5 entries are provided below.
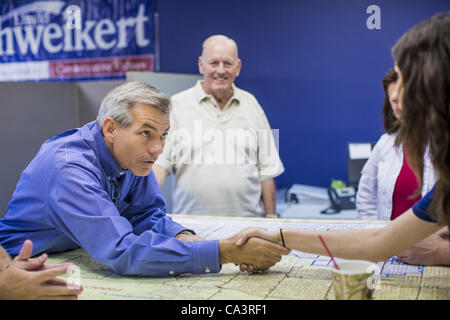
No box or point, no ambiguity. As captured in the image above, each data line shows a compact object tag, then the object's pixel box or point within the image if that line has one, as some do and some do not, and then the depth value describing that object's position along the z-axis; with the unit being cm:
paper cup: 116
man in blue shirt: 150
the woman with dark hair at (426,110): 112
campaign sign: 539
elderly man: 305
